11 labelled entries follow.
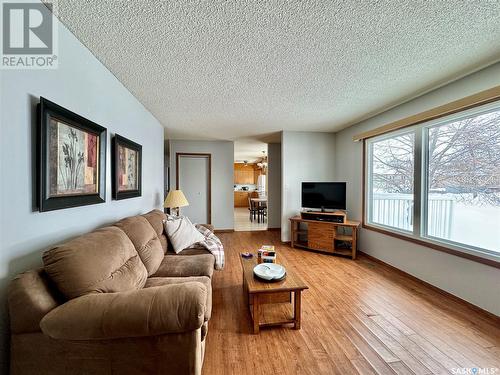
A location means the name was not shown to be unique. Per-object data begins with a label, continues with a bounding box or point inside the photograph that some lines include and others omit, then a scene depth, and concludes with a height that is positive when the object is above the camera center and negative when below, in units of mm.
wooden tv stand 3613 -930
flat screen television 3871 -188
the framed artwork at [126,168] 2152 +191
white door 5457 -38
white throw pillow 2514 -615
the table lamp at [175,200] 3609 -272
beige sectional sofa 975 -654
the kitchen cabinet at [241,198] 10734 -688
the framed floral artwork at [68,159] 1257 +181
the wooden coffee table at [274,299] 1741 -1082
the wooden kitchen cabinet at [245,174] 11367 +583
